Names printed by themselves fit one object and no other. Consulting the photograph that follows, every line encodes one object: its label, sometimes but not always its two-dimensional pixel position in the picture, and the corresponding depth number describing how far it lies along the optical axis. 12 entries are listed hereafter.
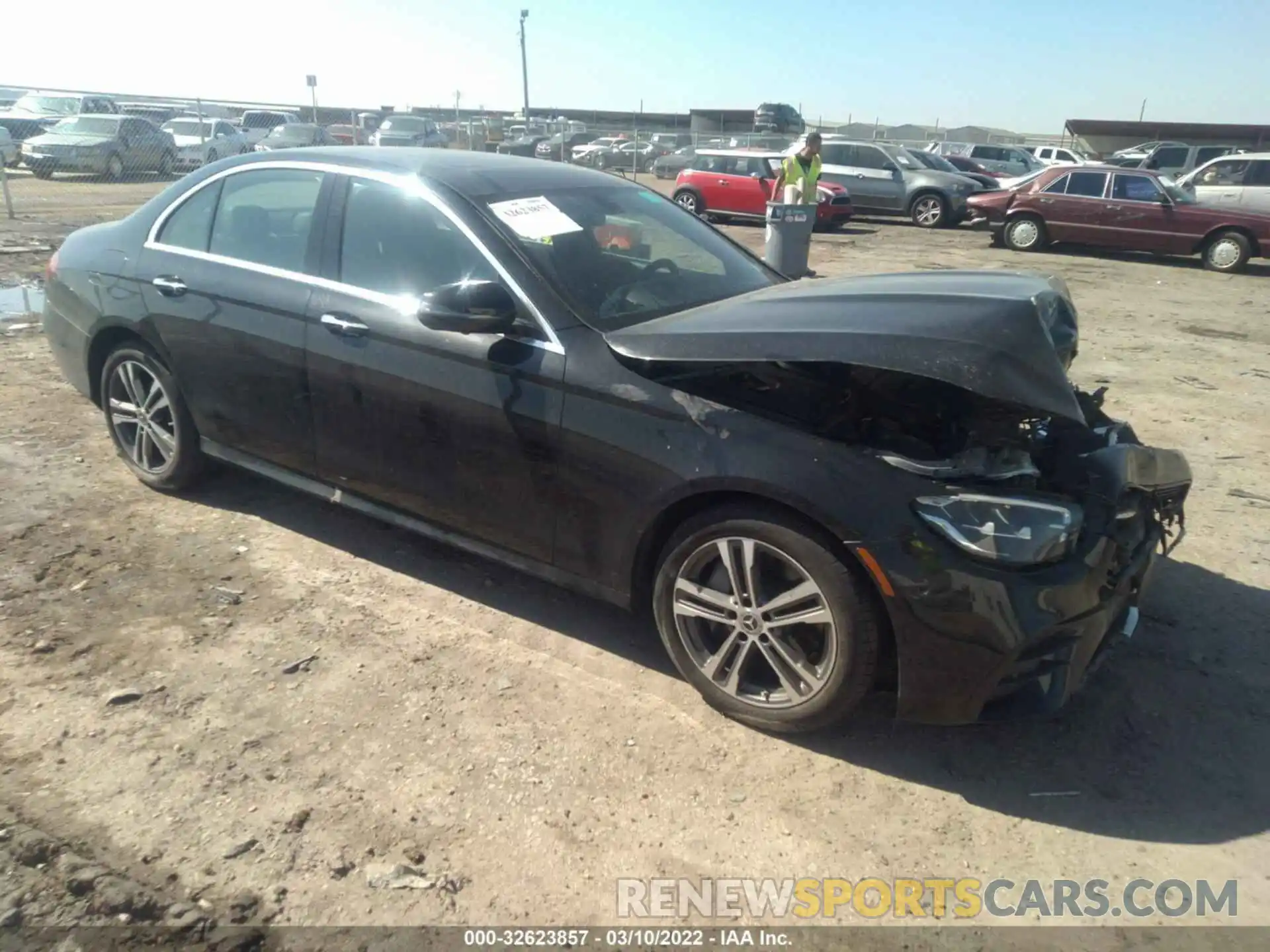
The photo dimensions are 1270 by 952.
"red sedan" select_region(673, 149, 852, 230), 18.91
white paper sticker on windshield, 3.47
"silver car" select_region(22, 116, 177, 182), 20.19
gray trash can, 10.05
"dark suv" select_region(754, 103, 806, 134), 37.00
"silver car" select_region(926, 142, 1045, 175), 27.20
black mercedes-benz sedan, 2.63
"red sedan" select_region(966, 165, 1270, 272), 14.59
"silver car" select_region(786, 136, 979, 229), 20.39
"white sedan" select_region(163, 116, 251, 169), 22.53
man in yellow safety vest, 10.93
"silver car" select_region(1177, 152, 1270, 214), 14.65
